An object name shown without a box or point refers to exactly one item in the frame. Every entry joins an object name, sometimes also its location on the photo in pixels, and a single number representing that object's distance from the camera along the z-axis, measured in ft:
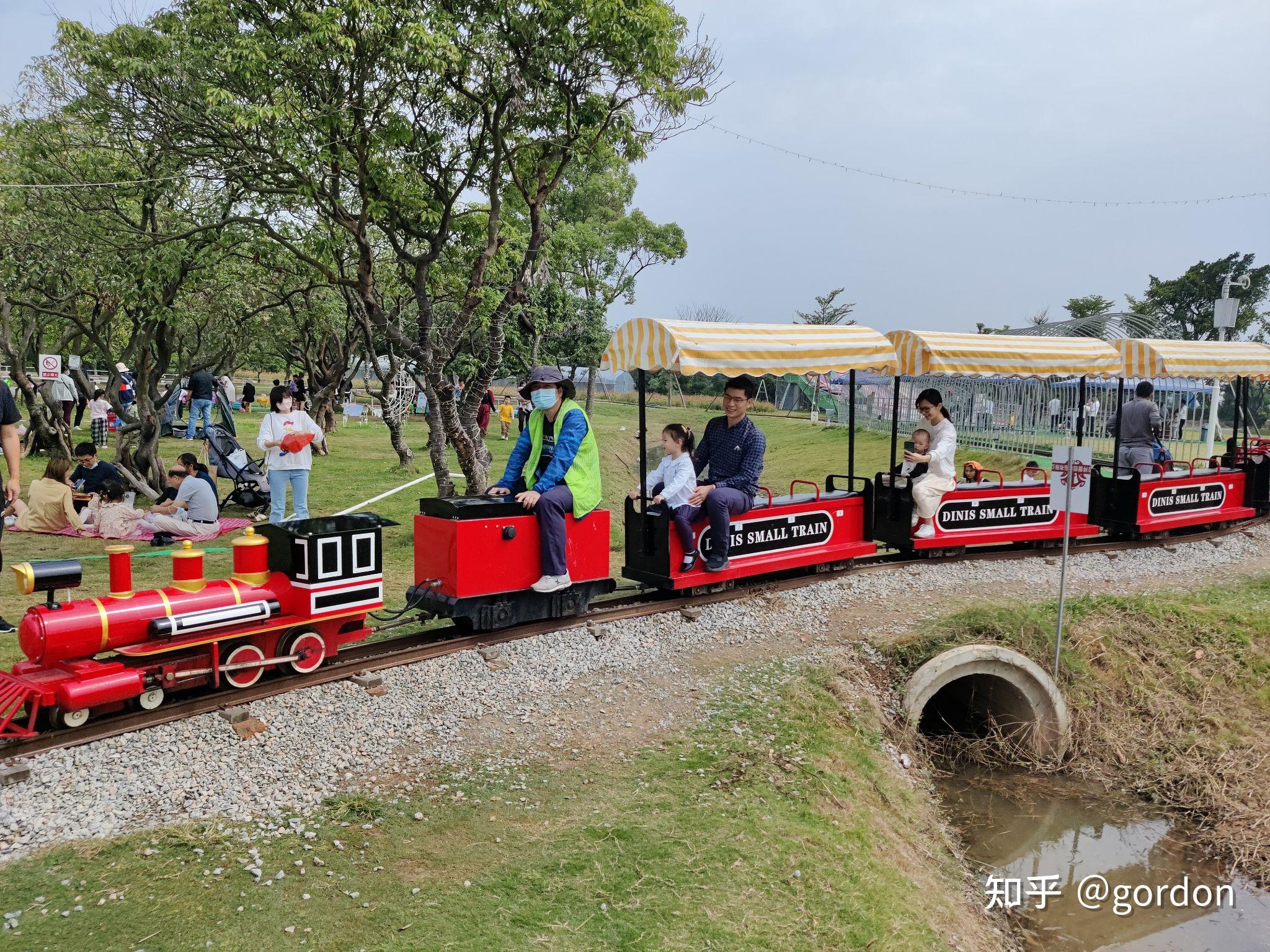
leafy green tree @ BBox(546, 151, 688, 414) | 98.84
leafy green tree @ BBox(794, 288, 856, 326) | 145.18
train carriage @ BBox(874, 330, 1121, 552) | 33.30
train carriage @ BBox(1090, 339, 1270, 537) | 38.55
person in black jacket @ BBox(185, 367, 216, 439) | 58.65
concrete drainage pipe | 24.09
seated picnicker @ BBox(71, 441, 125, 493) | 40.75
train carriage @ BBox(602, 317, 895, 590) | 26.00
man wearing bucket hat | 23.47
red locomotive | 16.43
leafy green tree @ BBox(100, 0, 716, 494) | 31.73
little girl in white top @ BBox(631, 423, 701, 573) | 26.99
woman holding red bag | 34.45
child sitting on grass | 37.58
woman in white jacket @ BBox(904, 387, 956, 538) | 33.01
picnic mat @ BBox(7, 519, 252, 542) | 36.52
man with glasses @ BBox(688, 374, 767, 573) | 27.27
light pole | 62.85
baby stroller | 44.98
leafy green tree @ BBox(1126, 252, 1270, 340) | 113.60
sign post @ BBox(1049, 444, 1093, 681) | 25.89
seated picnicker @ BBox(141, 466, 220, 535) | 36.50
